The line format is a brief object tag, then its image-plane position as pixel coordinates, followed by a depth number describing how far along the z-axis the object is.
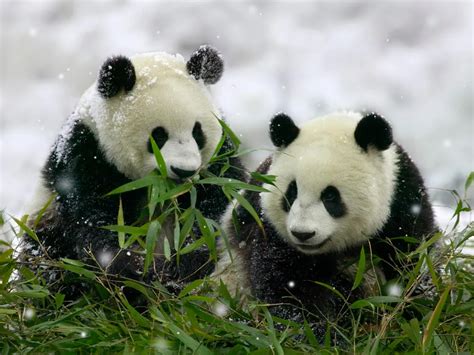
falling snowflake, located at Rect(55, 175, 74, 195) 7.26
